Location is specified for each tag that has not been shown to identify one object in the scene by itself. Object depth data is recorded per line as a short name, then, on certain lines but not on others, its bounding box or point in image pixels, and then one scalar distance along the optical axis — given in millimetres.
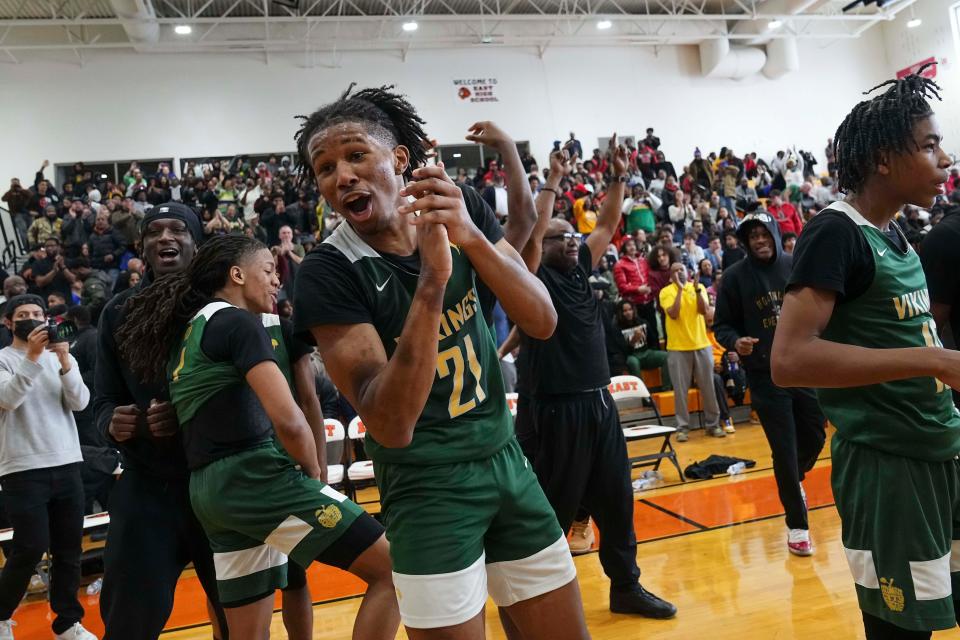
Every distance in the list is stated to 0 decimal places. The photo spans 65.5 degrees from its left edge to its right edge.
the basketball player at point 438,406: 1753
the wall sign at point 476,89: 21266
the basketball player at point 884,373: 2016
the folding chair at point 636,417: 6785
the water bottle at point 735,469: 6871
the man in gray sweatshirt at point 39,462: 4121
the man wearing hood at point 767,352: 4578
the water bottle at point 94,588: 5375
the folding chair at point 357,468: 6242
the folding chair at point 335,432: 6522
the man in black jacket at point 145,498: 2582
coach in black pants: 3939
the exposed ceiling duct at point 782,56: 22547
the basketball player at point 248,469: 2498
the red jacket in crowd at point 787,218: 14969
